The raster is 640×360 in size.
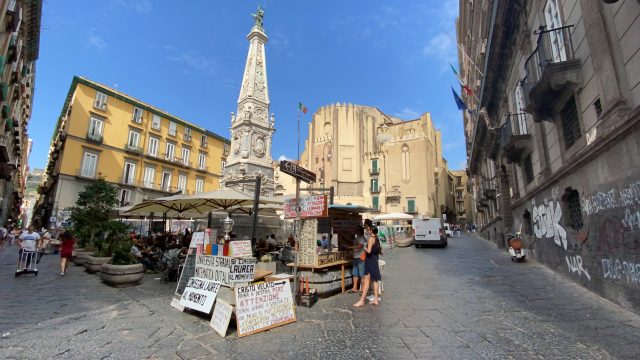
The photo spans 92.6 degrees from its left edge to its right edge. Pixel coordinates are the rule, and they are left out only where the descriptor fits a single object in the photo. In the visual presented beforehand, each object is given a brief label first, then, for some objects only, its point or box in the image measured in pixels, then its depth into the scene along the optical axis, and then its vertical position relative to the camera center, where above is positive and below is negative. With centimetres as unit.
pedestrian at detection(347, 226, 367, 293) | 697 -55
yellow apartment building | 2802 +825
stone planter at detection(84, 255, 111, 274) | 944 -101
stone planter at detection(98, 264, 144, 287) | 739 -106
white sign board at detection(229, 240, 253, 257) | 638 -33
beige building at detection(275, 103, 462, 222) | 4616 +1214
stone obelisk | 2127 +759
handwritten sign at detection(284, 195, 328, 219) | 624 +56
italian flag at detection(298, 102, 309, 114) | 2965 +1210
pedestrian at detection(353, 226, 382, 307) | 607 -61
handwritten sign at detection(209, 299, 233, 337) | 446 -127
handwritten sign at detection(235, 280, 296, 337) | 451 -114
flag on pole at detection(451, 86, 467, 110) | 2029 +892
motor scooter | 1108 -45
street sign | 621 +130
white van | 2022 +24
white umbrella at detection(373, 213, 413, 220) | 2327 +147
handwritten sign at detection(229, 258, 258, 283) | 508 -62
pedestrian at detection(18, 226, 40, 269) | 917 -43
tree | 1343 +88
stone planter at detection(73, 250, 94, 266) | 1151 -105
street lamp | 645 -10
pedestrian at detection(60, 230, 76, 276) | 945 -63
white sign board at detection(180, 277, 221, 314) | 523 -110
